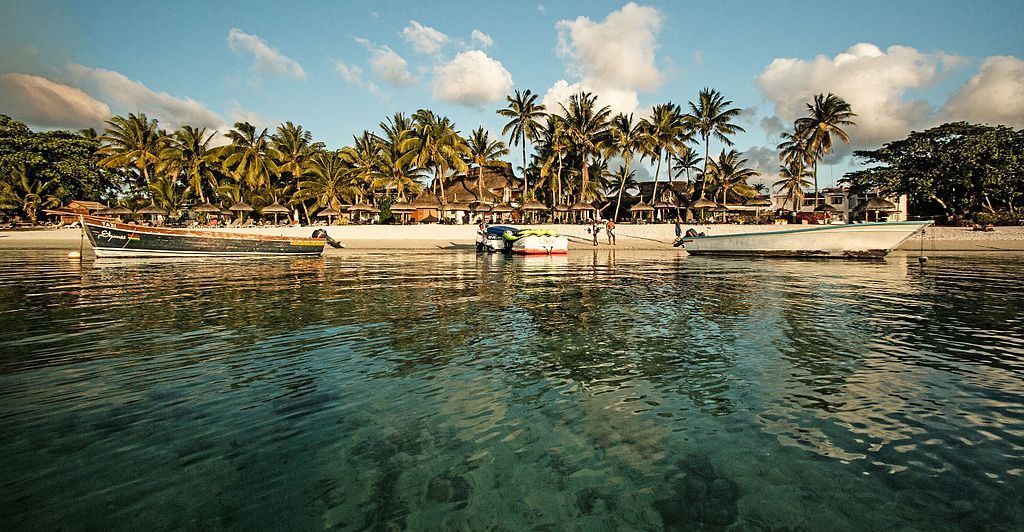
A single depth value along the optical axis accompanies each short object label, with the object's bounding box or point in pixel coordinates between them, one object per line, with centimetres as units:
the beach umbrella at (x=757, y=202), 5844
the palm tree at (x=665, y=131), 5782
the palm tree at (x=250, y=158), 5969
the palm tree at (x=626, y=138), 5750
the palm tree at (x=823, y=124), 5894
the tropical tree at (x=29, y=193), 5538
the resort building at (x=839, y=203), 6394
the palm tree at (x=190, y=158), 6112
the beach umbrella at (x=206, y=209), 5612
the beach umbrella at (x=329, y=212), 5849
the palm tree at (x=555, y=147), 6069
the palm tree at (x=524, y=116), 6347
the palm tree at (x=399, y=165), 6078
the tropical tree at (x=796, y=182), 6347
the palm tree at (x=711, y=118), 6062
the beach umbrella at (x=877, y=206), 5428
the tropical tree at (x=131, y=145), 6191
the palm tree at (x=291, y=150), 6228
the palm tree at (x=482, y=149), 6469
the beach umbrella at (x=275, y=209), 5628
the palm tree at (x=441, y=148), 5994
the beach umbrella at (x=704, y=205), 5309
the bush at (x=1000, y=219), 4394
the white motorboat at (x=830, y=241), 2725
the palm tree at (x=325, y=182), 5991
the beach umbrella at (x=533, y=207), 5453
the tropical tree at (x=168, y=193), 6169
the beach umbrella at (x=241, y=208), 5662
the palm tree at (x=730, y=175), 6181
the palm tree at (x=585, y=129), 5969
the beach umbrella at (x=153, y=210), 5734
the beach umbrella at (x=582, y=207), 5437
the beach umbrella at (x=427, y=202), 5695
